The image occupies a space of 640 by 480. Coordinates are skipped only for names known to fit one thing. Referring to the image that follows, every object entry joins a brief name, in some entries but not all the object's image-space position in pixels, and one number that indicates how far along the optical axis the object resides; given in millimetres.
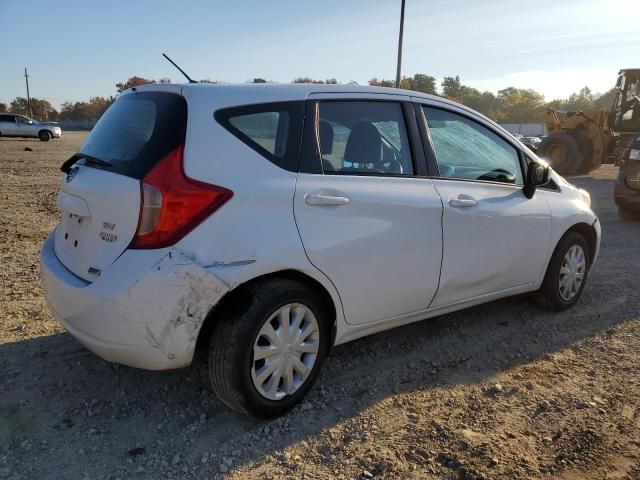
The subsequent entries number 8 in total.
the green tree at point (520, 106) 103938
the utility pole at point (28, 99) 81038
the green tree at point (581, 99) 106438
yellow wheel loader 16188
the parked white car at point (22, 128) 32031
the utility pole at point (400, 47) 19594
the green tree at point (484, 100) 103919
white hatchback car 2496
